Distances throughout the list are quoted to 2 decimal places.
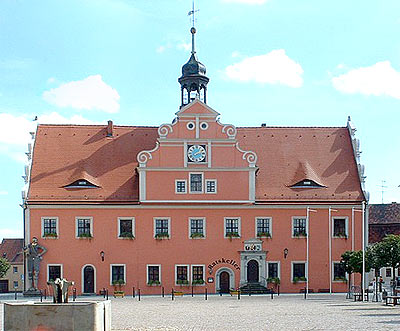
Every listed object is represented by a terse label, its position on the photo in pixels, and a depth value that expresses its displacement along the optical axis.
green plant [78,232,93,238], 44.81
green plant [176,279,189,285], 45.16
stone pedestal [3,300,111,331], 16.91
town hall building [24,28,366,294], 44.84
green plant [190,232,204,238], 45.44
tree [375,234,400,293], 34.19
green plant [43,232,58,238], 44.62
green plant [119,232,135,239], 45.06
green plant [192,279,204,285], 45.17
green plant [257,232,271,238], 45.62
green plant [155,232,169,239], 45.31
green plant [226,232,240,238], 45.56
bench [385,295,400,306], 29.52
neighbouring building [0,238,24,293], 74.94
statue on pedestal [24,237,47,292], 43.94
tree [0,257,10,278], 59.88
